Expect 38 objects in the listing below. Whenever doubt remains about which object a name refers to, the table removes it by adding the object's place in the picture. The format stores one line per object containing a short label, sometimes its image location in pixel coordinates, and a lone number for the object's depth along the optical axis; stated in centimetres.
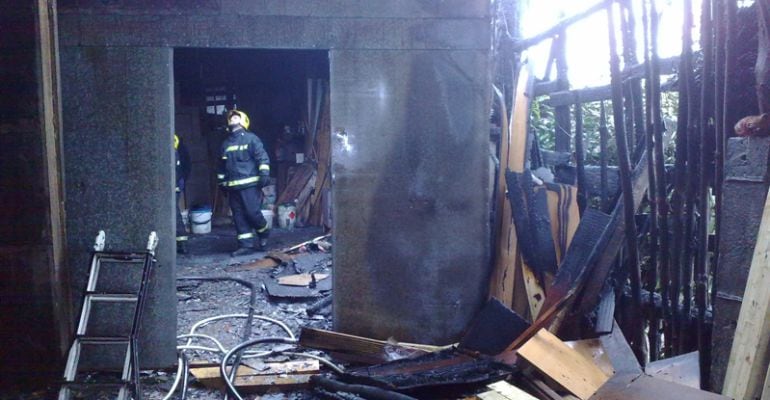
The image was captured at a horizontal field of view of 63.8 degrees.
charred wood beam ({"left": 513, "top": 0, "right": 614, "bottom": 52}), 457
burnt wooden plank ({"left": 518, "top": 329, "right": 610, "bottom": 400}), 408
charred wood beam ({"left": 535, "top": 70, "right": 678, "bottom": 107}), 508
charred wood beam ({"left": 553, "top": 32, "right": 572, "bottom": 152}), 585
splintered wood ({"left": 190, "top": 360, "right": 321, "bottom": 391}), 452
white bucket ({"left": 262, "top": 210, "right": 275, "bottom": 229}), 1158
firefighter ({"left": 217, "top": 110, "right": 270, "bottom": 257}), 898
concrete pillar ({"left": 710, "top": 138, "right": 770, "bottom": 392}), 324
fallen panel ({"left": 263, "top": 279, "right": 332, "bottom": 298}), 679
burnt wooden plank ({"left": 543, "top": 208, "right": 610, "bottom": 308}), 457
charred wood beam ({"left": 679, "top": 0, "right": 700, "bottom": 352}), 370
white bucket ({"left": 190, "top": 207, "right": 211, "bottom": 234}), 1132
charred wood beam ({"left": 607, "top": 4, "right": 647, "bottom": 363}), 432
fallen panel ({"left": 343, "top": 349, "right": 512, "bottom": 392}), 420
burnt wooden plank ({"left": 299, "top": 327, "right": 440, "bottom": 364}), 493
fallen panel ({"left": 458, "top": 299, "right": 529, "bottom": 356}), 477
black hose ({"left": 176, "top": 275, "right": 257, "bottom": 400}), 475
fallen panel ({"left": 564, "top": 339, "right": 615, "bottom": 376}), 423
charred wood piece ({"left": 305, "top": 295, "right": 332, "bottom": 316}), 617
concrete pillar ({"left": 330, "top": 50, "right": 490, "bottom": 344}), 495
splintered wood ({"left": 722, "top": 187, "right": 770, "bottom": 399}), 288
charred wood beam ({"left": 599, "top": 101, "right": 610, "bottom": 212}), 474
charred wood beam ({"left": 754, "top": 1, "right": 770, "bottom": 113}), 313
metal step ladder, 409
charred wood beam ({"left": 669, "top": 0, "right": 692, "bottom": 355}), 369
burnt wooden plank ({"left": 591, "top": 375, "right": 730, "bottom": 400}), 297
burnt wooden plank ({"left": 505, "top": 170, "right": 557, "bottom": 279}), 508
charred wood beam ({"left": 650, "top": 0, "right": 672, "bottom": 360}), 399
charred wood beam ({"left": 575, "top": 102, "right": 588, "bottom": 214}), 514
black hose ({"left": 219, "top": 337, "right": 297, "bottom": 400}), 428
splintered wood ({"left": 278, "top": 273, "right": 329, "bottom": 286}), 732
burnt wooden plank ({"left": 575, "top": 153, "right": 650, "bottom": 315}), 440
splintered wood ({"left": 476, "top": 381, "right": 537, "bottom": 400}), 384
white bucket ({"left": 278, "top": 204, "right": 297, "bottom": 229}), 1194
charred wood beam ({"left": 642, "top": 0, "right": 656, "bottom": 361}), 403
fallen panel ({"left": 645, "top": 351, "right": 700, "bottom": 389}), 363
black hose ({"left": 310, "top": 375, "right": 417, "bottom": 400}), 391
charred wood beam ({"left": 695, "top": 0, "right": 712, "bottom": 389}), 356
